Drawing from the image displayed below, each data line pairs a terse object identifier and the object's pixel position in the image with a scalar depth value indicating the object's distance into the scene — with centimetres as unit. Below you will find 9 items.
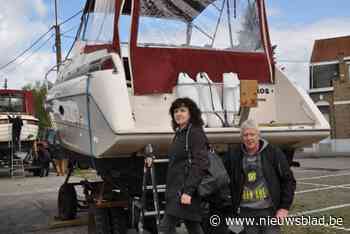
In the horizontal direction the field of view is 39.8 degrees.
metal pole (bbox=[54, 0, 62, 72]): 2146
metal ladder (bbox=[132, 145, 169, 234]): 489
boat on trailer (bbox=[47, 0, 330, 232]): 525
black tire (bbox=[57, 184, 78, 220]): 838
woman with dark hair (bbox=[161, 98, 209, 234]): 421
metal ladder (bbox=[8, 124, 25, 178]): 1984
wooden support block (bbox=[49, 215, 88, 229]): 804
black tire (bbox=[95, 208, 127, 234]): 607
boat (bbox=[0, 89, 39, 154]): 1953
